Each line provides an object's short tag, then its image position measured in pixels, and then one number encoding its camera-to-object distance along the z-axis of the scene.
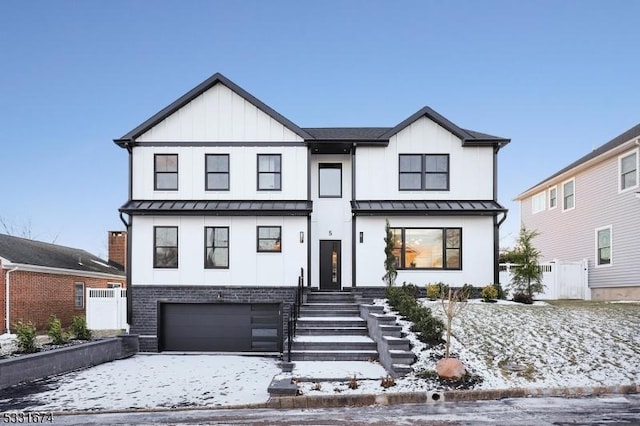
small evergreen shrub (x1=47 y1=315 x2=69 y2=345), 11.92
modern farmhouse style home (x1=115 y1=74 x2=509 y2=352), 15.44
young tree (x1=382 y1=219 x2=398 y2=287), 15.64
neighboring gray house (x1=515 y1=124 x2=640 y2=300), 17.45
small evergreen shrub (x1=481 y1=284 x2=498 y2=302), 14.98
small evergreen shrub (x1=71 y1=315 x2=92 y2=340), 13.27
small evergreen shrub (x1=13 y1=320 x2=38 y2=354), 10.64
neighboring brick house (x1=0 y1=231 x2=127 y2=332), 18.11
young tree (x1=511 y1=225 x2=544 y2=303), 16.05
